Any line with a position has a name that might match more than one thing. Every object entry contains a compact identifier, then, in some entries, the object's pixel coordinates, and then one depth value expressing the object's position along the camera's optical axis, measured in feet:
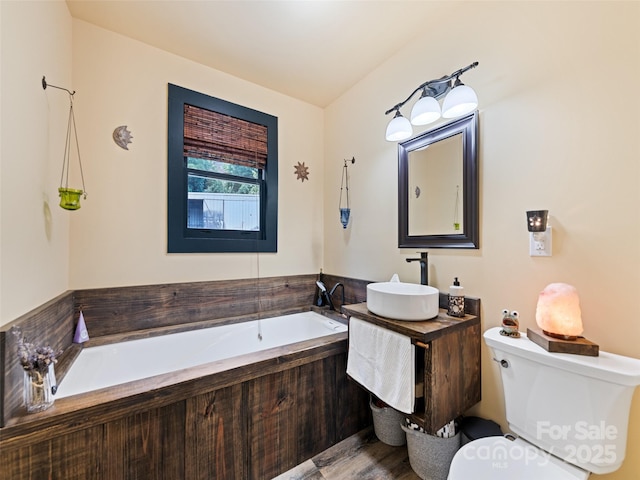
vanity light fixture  4.51
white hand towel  4.23
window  6.67
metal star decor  8.61
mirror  4.91
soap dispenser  4.73
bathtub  4.89
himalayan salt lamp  3.36
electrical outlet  3.91
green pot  4.54
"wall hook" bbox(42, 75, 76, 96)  4.33
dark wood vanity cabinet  4.08
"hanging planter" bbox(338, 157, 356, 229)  7.78
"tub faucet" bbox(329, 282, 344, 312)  7.92
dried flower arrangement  3.30
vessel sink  4.49
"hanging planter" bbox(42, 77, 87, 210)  5.32
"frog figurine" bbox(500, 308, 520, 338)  3.93
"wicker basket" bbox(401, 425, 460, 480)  4.60
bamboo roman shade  6.88
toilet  2.93
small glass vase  3.30
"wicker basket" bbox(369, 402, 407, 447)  5.54
